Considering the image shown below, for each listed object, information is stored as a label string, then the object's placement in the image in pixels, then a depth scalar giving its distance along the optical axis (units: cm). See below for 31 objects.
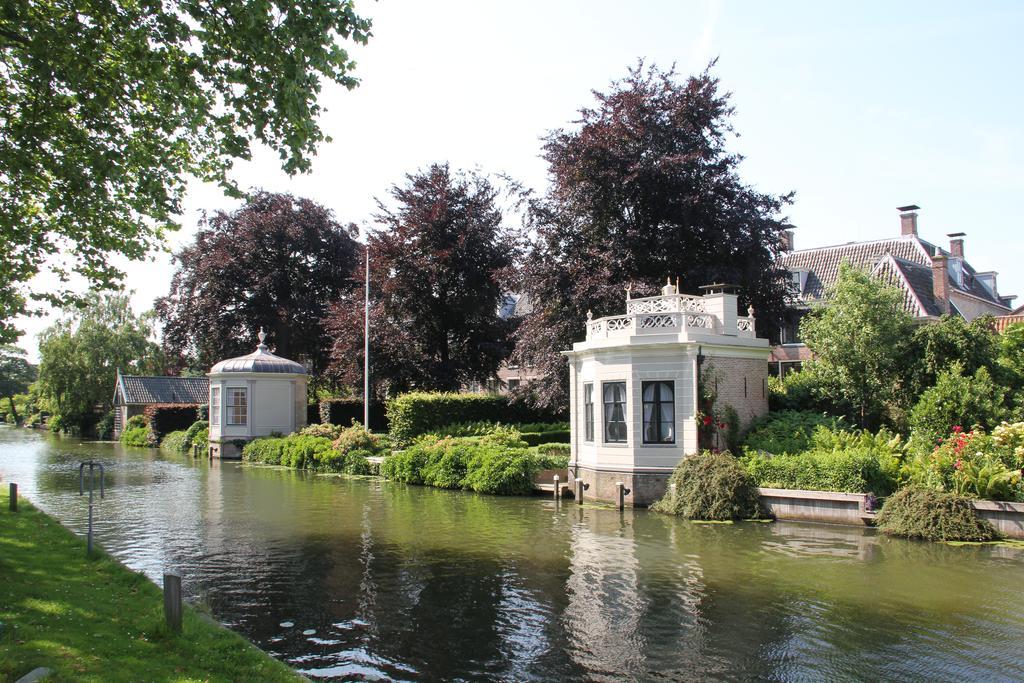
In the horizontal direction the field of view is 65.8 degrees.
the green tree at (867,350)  2120
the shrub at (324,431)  3559
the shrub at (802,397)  2270
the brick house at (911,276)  3891
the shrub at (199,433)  4147
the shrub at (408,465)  2680
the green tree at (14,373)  9688
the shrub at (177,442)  4341
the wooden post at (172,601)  855
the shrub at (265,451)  3525
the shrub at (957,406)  1884
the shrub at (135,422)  5063
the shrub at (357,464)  3038
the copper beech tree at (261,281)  4894
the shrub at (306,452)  3194
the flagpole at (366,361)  3528
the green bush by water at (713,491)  1838
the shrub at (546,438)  3083
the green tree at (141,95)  1041
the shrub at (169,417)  4862
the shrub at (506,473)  2344
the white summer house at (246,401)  3903
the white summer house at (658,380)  2038
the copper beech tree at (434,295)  3850
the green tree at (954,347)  2067
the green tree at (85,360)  5666
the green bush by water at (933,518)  1538
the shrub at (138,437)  4822
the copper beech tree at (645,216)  2839
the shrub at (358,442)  3209
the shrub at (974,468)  1584
